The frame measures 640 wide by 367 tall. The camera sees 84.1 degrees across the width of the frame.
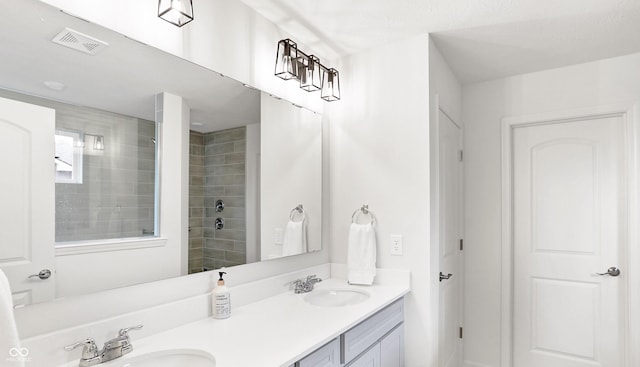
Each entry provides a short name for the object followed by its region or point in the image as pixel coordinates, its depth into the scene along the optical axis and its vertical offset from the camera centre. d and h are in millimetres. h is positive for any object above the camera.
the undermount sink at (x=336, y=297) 2053 -654
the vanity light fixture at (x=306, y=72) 1905 +671
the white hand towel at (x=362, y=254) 2195 -429
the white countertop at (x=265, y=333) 1179 -570
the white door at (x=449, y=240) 2380 -396
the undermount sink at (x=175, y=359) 1165 -582
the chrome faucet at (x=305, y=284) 2025 -572
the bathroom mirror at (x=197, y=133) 1111 +259
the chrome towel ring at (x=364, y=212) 2308 -175
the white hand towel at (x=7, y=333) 602 -255
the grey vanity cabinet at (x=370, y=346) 1411 -737
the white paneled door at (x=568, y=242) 2535 -432
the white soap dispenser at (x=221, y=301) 1532 -500
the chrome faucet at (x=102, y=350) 1093 -518
